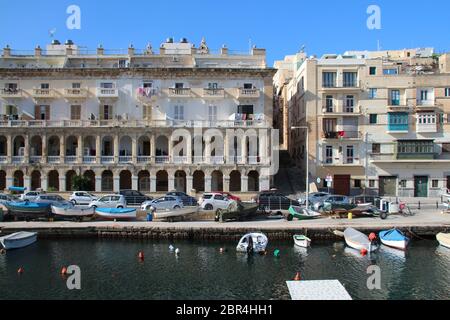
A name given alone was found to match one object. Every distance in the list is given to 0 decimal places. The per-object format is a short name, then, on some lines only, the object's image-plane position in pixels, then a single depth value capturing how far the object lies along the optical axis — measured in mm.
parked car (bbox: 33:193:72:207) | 43188
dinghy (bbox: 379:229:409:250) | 34781
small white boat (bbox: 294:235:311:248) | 35484
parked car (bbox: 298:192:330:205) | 48481
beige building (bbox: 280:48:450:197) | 59312
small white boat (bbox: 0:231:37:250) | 34438
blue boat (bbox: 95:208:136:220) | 42438
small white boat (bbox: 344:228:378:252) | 33750
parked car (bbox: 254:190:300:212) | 46844
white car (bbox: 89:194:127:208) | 44375
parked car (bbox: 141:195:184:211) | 43906
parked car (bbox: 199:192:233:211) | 45406
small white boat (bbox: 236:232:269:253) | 33750
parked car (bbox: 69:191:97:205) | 47269
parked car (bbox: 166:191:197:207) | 45116
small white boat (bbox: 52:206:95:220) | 42188
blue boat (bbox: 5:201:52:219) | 42062
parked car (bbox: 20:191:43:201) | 46088
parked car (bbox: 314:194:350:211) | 44906
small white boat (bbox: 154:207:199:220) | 42500
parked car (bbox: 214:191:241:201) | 49481
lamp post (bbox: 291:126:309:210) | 44812
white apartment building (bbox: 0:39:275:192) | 58906
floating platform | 23562
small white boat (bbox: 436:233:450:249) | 35438
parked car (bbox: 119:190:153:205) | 48656
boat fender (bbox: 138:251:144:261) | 32031
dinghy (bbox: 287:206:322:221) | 42469
